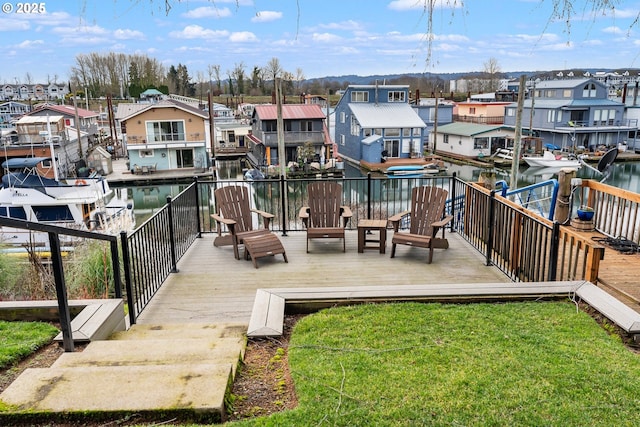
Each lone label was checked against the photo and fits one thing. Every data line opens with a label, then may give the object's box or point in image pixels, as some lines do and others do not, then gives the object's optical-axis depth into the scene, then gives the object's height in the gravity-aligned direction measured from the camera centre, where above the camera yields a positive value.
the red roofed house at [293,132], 33.16 -1.55
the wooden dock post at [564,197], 7.40 -1.46
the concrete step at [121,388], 2.29 -1.40
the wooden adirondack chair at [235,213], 6.81 -1.48
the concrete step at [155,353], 2.96 -1.56
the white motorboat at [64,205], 18.19 -3.48
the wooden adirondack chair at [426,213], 6.72 -1.50
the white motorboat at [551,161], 33.16 -4.00
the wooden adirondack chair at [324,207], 7.25 -1.49
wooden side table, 6.61 -1.73
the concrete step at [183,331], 3.82 -1.81
